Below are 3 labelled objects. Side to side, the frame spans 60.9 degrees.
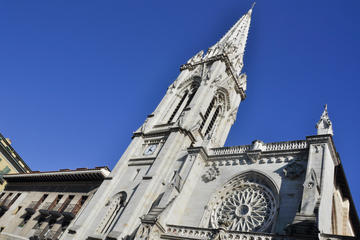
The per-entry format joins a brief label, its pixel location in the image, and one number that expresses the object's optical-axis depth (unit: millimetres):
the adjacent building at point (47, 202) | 24875
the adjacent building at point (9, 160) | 42156
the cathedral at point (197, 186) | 15664
